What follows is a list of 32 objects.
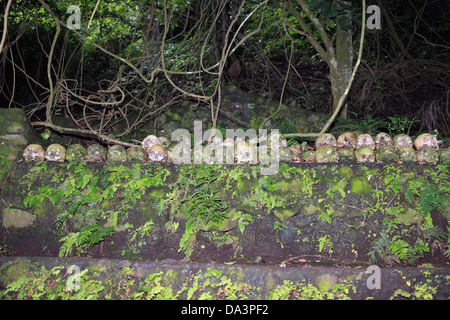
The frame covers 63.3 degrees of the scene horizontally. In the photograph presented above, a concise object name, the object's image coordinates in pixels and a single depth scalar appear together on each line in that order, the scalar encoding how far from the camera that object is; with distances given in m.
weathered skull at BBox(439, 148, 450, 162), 3.22
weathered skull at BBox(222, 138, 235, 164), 3.36
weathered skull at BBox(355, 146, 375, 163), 3.28
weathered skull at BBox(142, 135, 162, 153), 3.61
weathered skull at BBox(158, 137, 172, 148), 3.76
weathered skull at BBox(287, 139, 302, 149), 3.57
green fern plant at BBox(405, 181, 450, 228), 2.97
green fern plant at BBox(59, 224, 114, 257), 3.04
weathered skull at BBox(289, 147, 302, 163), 3.37
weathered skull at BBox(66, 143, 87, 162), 3.45
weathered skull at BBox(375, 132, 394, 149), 3.41
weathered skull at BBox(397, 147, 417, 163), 3.23
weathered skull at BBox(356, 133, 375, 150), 3.39
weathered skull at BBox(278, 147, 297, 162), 3.33
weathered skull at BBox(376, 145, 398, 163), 3.24
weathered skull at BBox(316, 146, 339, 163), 3.29
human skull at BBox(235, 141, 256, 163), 3.35
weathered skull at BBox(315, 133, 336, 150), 3.46
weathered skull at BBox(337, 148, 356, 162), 3.31
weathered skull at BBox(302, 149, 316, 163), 3.37
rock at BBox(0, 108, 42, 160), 3.53
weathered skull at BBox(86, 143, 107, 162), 3.46
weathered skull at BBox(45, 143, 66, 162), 3.48
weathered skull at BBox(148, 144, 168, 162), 3.44
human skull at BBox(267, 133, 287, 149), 3.43
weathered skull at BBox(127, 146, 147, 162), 3.45
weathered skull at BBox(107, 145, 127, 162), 3.44
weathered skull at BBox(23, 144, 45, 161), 3.50
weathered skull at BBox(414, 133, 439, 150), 3.30
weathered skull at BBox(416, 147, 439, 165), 3.20
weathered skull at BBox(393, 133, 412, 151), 3.38
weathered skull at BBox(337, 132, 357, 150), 3.40
